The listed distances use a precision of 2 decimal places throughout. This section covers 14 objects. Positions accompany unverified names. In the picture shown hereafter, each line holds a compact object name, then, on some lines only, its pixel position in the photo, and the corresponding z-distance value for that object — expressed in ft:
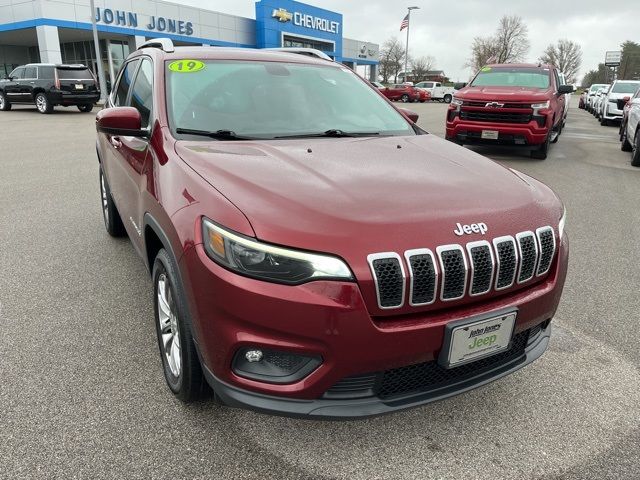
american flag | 156.76
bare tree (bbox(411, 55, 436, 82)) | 255.09
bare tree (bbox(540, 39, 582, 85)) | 284.31
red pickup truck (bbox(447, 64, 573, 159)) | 30.01
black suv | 63.57
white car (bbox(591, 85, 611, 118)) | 72.11
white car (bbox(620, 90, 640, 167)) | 30.40
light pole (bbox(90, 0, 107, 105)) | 79.03
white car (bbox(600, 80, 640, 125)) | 59.93
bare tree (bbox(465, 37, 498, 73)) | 216.74
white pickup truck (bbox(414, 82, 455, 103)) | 140.08
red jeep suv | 5.92
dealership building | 92.48
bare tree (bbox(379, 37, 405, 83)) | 256.73
